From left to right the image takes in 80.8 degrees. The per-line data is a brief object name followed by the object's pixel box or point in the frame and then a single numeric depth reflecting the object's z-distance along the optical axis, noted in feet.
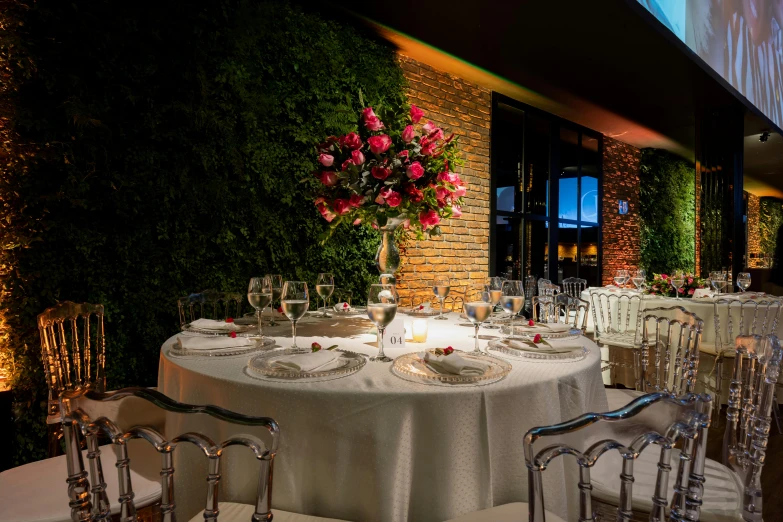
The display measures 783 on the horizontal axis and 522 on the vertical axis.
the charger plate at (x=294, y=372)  3.90
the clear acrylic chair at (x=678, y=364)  5.76
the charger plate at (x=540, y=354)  4.61
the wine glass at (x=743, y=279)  14.42
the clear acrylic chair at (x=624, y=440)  2.29
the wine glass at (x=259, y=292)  5.49
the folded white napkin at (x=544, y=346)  4.74
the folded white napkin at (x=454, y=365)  3.85
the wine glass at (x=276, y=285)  5.96
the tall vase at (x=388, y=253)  7.21
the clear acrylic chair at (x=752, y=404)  4.17
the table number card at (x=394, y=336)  5.27
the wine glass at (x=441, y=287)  7.28
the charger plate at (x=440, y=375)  3.76
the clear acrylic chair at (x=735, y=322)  10.95
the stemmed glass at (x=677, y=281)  12.73
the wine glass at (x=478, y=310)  4.58
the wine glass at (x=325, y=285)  6.54
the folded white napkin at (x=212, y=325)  5.90
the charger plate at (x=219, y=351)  4.76
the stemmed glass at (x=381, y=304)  4.31
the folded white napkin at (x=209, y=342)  4.85
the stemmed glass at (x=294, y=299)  4.79
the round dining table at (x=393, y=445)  3.55
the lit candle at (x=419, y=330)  5.49
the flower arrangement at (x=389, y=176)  6.59
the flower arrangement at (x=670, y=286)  13.51
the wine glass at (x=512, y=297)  5.18
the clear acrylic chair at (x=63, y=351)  6.15
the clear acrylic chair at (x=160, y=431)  2.29
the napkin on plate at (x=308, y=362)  3.96
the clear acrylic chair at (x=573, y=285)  17.88
